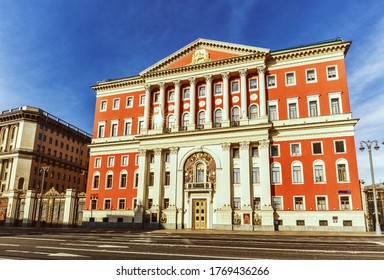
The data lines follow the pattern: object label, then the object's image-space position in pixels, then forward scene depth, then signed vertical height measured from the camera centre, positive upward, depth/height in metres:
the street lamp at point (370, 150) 28.06 +6.12
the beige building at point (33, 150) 67.12 +13.97
